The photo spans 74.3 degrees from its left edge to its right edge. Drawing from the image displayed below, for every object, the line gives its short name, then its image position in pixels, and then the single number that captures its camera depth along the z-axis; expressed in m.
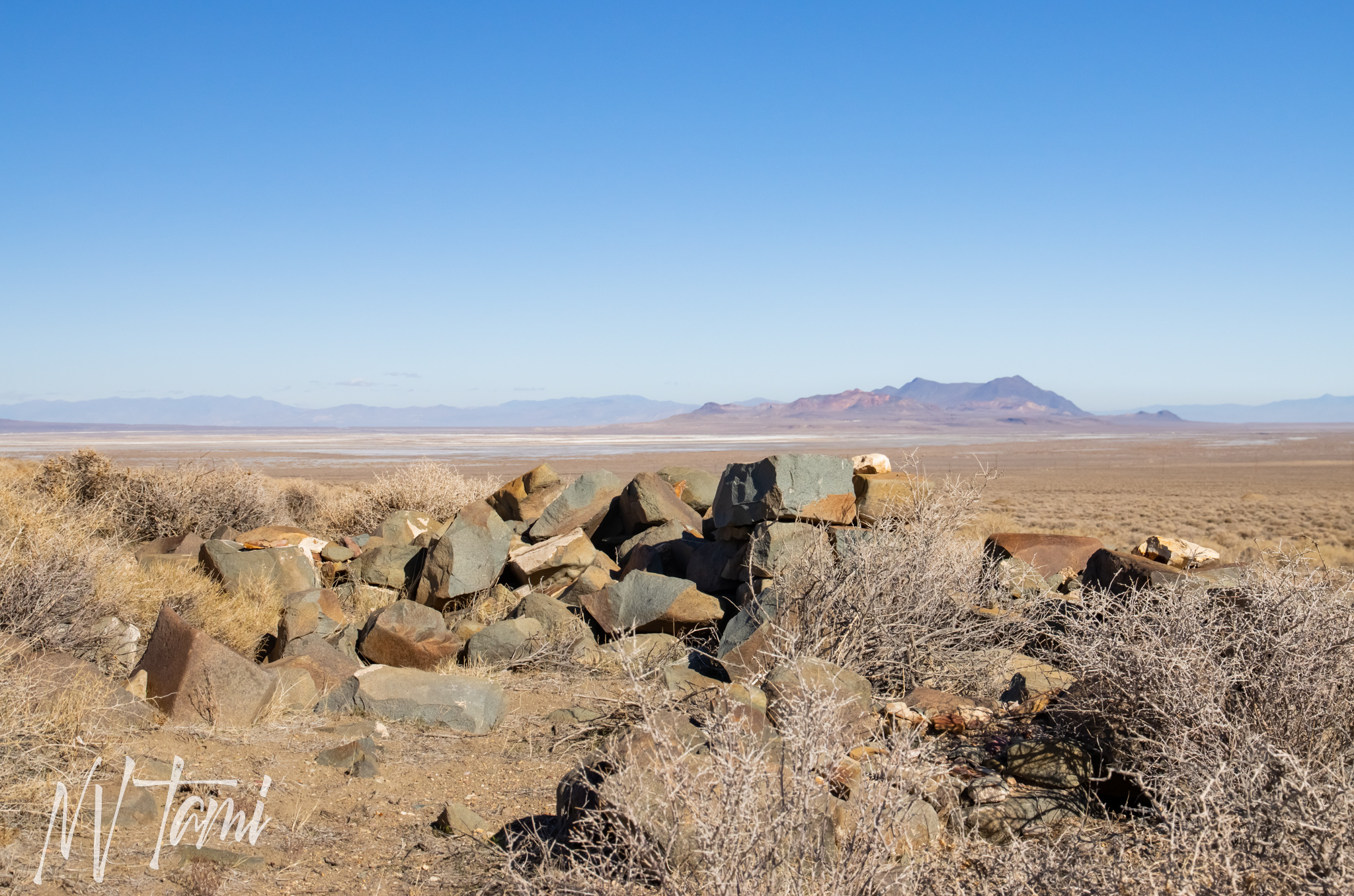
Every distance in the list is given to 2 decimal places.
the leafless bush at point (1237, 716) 2.96
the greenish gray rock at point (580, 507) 10.74
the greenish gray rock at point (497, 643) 8.04
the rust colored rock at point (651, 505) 10.62
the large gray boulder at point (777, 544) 7.56
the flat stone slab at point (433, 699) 6.50
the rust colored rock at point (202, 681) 6.10
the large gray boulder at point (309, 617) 7.80
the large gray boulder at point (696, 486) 12.10
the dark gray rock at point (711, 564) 8.84
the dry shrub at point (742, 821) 2.98
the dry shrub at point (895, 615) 6.48
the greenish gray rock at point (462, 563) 9.22
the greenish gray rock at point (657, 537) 10.13
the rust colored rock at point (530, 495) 11.42
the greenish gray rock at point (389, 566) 10.23
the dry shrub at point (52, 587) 6.71
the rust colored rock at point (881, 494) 8.09
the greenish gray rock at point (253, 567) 8.84
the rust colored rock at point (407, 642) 7.67
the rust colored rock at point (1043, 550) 8.83
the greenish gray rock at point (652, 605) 8.23
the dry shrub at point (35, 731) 4.48
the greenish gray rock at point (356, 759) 5.54
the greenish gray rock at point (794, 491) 8.01
